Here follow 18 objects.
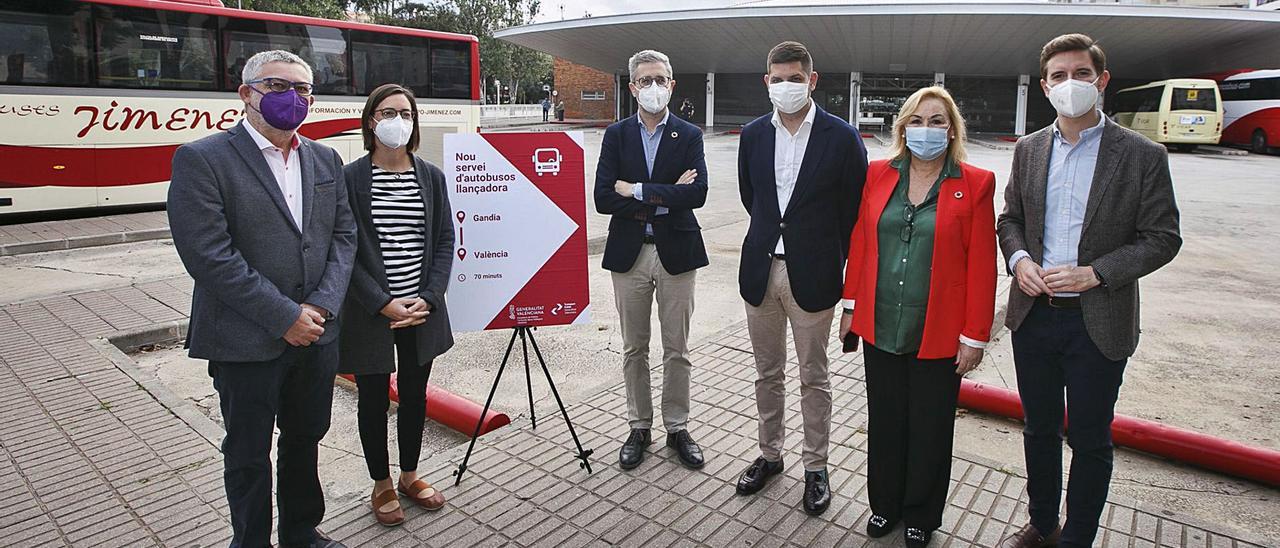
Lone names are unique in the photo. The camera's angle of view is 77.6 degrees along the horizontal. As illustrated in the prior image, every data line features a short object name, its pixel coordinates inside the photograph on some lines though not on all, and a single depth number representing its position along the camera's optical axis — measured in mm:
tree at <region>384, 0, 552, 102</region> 46188
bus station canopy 31094
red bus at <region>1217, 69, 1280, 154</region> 28016
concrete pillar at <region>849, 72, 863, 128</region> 44031
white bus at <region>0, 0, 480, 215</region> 11031
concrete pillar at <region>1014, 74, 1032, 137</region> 42219
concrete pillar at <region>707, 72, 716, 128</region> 46094
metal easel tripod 3889
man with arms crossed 3990
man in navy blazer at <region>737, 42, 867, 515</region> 3578
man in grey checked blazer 2891
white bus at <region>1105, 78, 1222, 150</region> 28281
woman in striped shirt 3361
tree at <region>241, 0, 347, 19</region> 31375
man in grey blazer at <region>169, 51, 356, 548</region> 2688
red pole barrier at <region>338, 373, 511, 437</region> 4594
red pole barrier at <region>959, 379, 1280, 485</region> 3953
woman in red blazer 3117
